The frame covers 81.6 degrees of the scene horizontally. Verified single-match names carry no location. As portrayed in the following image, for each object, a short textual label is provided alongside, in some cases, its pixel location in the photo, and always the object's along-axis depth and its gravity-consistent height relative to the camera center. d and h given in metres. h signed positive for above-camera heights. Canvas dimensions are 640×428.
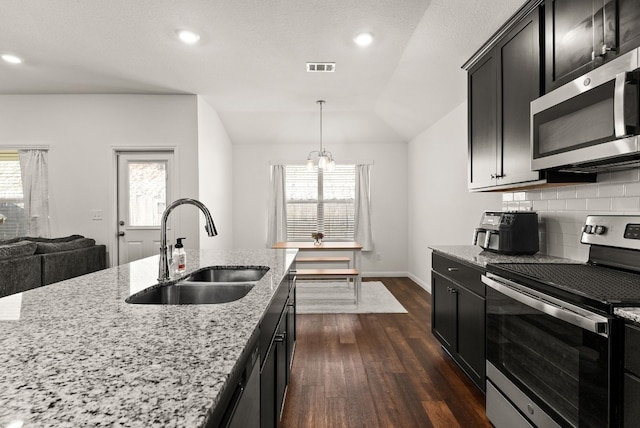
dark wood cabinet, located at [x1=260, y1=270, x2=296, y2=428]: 1.31 -0.63
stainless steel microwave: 1.37 +0.39
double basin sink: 1.56 -0.36
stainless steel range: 1.23 -0.49
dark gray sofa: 3.26 -0.48
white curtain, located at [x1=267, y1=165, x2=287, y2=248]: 6.57 +0.13
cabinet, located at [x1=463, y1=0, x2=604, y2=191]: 1.83 +0.77
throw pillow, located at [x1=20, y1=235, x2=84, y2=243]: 4.38 -0.31
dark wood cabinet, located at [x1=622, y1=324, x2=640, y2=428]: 1.11 -0.50
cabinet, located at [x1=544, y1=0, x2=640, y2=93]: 1.48 +0.80
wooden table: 4.59 -0.76
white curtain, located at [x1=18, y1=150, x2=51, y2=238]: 4.71 +0.30
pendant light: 5.00 +0.68
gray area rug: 4.43 -1.16
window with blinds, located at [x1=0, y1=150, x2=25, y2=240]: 4.80 +0.22
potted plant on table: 5.18 -0.35
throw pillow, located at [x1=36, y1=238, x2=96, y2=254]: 3.66 -0.35
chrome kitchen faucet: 1.64 -0.15
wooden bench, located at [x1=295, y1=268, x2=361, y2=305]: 4.58 -0.78
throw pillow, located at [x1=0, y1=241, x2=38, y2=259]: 3.23 -0.33
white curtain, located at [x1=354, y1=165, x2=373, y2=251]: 6.57 +0.04
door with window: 4.75 +0.16
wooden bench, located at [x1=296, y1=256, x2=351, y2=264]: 5.11 -0.68
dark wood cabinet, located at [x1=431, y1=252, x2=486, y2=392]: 2.25 -0.71
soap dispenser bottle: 1.82 -0.22
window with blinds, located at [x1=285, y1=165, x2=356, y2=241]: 6.70 +0.17
